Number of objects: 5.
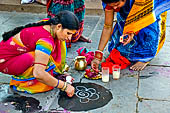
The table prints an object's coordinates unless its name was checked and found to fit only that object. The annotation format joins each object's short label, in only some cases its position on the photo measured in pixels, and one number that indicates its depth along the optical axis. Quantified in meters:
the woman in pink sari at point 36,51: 2.63
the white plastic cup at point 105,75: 3.26
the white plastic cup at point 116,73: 3.31
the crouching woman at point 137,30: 3.29
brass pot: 3.48
